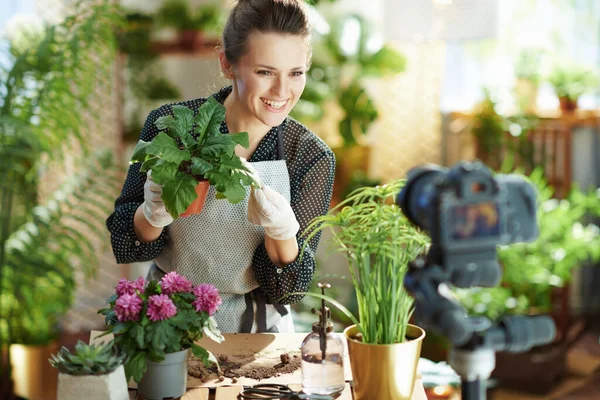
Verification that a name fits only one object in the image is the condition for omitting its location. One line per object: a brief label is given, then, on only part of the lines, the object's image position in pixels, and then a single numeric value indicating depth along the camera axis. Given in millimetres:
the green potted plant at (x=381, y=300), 1342
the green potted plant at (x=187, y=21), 4531
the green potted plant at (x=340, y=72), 4355
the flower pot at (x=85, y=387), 1245
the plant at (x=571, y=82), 4520
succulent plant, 1249
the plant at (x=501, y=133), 4383
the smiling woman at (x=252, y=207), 1707
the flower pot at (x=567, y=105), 4555
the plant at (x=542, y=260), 3980
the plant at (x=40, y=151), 2834
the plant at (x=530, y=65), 4625
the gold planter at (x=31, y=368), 3443
